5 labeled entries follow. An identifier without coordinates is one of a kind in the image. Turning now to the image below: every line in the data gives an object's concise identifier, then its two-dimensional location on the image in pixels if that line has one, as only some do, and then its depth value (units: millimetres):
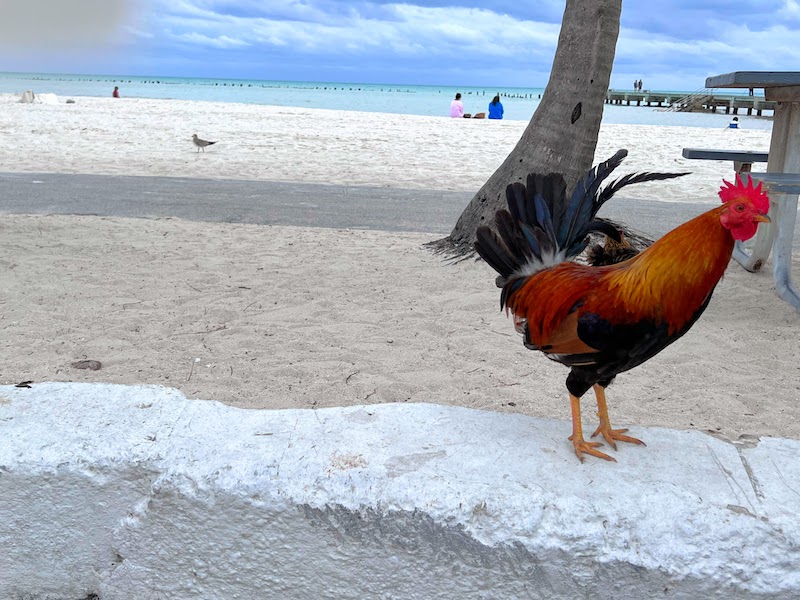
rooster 2201
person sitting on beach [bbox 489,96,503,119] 25314
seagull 14148
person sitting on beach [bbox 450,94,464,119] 26156
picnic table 4824
